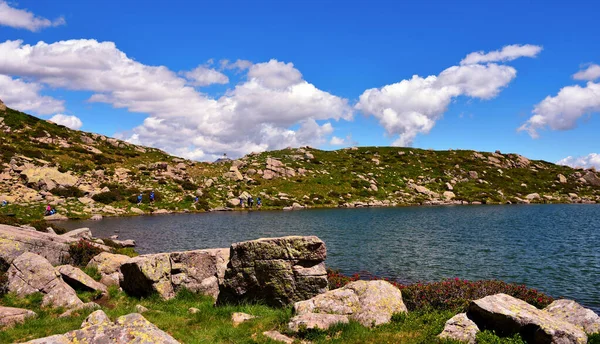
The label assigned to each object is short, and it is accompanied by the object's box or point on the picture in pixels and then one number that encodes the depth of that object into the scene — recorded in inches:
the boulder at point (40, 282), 644.1
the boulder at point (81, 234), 1215.3
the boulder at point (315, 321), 494.0
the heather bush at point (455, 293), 647.8
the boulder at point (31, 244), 776.9
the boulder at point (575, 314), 509.7
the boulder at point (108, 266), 858.1
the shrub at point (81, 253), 943.0
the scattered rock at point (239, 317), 555.2
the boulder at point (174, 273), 729.0
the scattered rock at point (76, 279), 738.2
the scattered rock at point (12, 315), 520.1
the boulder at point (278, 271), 658.2
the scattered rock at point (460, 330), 446.0
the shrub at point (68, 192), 2738.7
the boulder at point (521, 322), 432.1
